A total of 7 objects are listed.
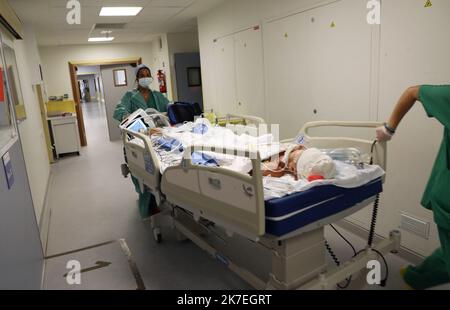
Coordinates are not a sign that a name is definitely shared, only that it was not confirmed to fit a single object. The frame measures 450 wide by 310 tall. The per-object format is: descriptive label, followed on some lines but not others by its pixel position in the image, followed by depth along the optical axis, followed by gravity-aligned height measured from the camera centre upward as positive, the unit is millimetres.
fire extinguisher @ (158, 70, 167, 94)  7992 +193
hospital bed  1389 -598
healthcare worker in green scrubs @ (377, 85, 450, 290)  1524 -371
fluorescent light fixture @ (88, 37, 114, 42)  7545 +1248
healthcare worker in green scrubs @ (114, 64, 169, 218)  3592 -98
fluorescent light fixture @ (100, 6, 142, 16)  4621 +1176
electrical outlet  2297 -1089
